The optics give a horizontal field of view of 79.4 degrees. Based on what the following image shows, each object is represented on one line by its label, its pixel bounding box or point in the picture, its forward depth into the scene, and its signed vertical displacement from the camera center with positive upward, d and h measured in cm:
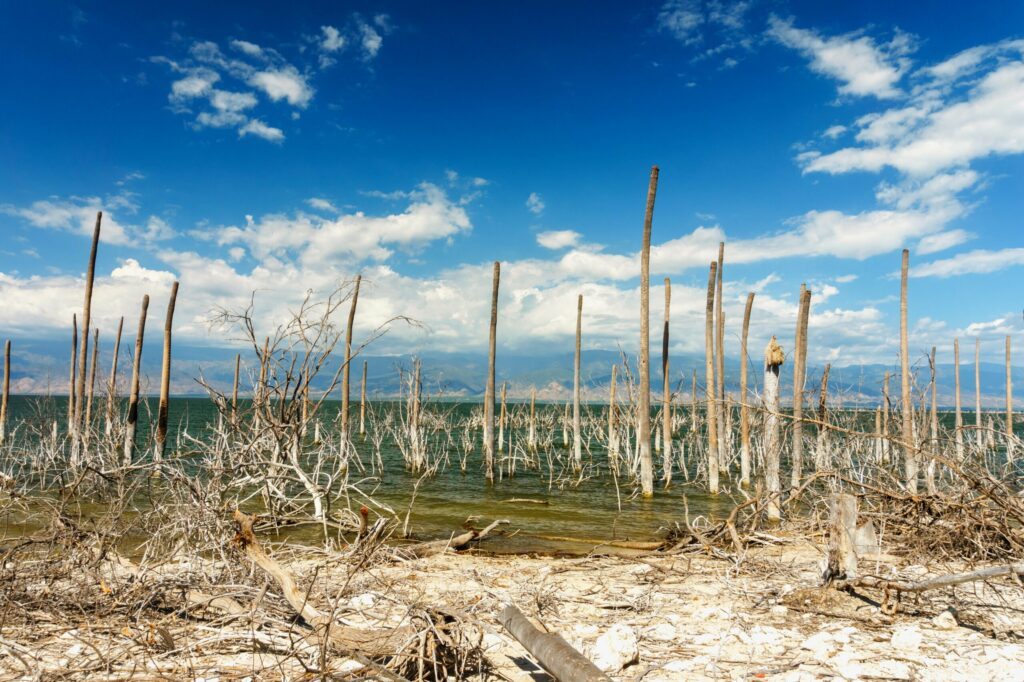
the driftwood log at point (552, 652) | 365 -178
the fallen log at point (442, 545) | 886 -250
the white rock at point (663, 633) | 518 -217
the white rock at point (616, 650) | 456 -204
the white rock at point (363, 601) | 582 -220
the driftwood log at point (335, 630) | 419 -177
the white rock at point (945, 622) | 516 -199
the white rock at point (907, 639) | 468 -197
